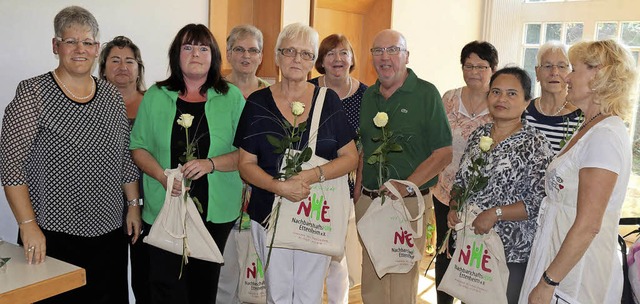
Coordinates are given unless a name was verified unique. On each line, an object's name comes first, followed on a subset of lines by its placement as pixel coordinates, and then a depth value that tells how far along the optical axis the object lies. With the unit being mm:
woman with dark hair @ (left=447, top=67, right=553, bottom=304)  2262
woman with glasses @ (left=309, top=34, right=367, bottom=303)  3371
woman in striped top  2750
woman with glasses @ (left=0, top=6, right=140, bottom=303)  2114
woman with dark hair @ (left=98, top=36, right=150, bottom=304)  2867
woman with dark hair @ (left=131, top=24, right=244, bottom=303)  2453
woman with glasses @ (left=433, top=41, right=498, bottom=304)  3111
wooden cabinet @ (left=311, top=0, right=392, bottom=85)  5801
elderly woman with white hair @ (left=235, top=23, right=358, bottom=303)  2320
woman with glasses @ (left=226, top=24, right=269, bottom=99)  3197
